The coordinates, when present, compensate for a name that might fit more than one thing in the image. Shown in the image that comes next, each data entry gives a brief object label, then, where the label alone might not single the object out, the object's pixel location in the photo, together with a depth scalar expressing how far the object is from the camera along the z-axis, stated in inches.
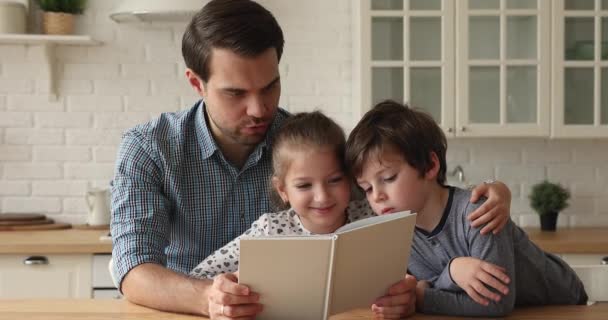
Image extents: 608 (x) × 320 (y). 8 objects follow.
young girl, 80.0
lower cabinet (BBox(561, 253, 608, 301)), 88.5
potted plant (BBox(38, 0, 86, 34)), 160.9
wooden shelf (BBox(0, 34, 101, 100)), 157.6
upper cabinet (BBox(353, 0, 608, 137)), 153.6
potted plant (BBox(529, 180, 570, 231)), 159.3
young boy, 71.1
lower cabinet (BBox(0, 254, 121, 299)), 142.3
